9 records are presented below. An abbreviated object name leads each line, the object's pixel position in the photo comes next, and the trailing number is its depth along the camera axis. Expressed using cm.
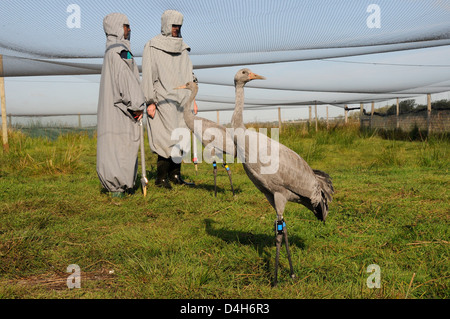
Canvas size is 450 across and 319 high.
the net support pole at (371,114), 1804
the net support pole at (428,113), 1385
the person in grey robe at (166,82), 593
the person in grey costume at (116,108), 528
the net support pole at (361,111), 1886
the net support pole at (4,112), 935
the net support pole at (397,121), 1606
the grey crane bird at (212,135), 511
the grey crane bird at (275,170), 301
